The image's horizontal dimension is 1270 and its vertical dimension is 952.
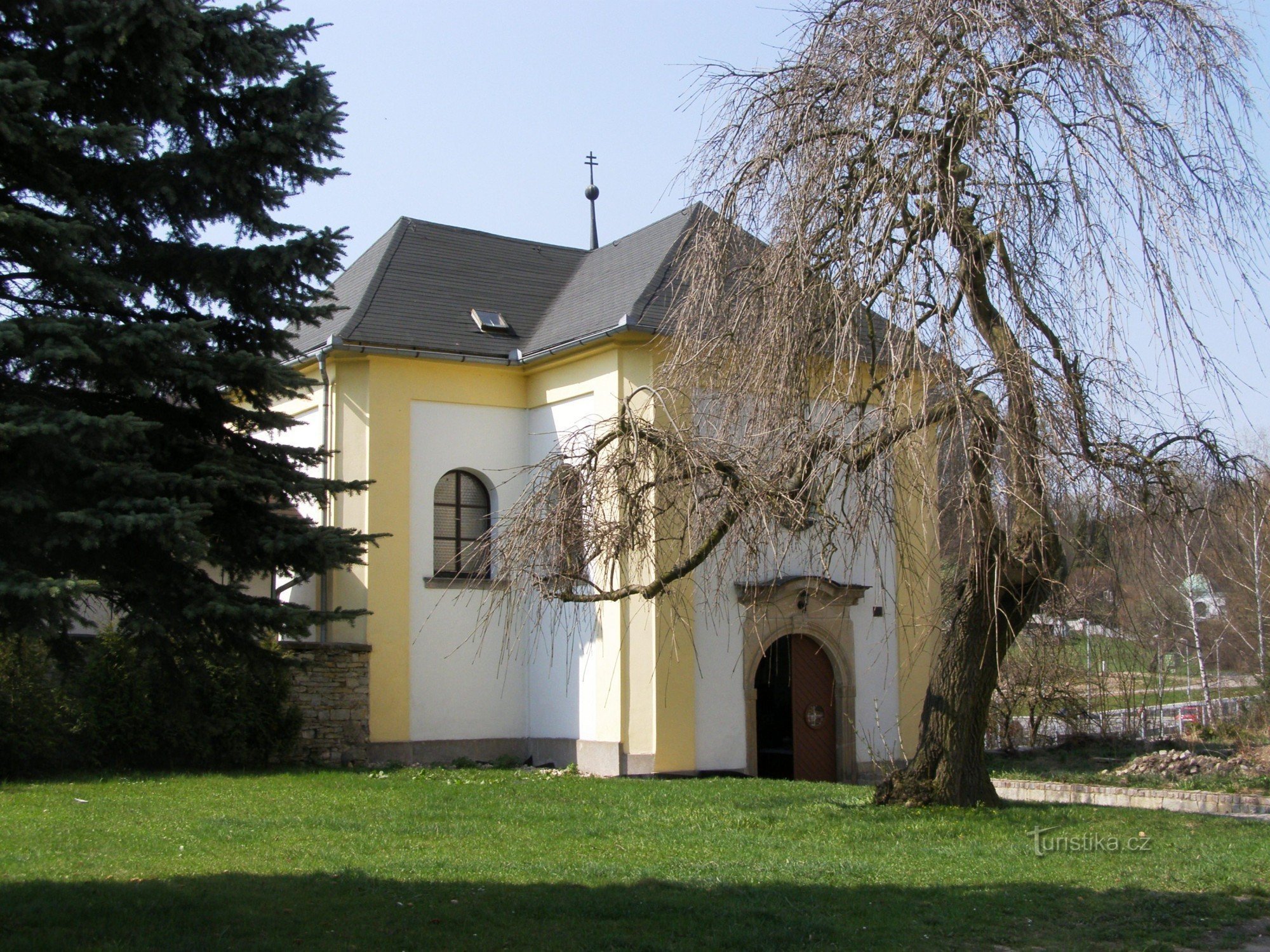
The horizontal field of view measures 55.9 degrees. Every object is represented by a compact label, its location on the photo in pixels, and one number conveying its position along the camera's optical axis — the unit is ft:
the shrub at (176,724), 50.98
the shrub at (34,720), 48.08
